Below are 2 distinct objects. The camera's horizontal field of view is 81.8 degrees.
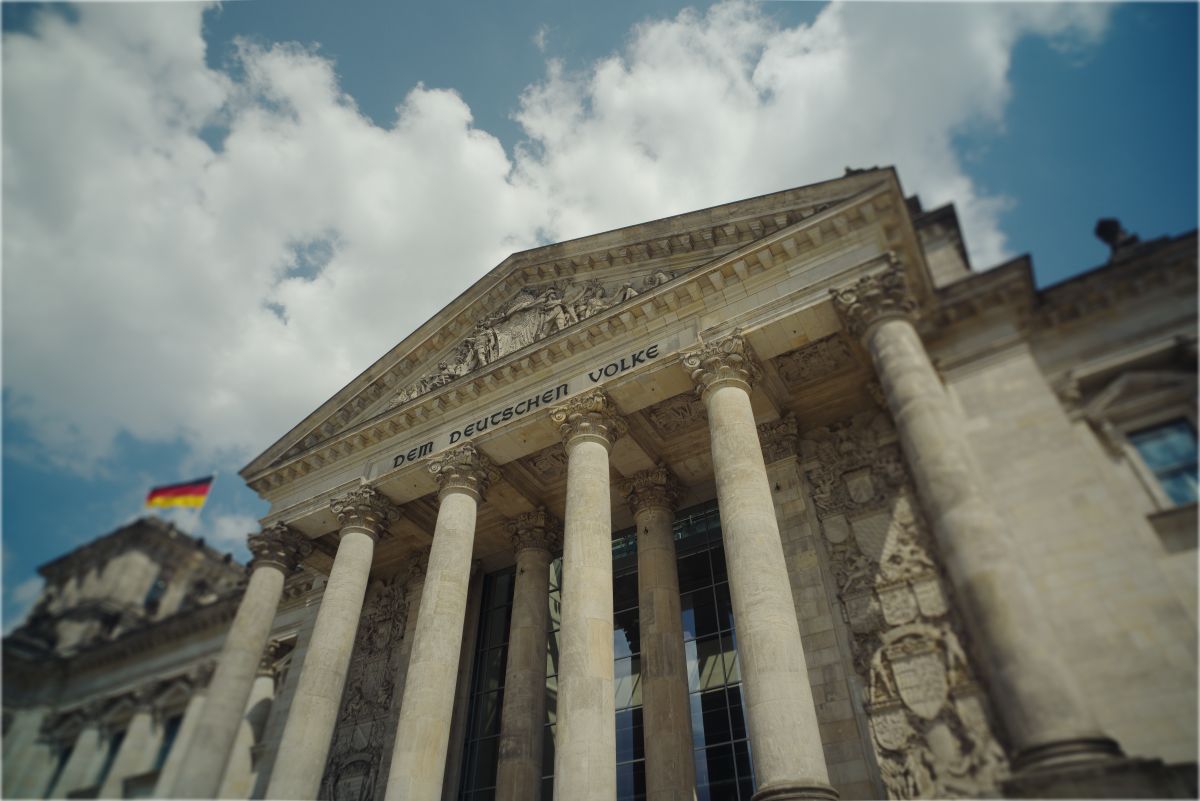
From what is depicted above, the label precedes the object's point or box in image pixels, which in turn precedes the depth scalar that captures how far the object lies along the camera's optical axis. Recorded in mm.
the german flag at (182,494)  32531
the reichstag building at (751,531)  10539
